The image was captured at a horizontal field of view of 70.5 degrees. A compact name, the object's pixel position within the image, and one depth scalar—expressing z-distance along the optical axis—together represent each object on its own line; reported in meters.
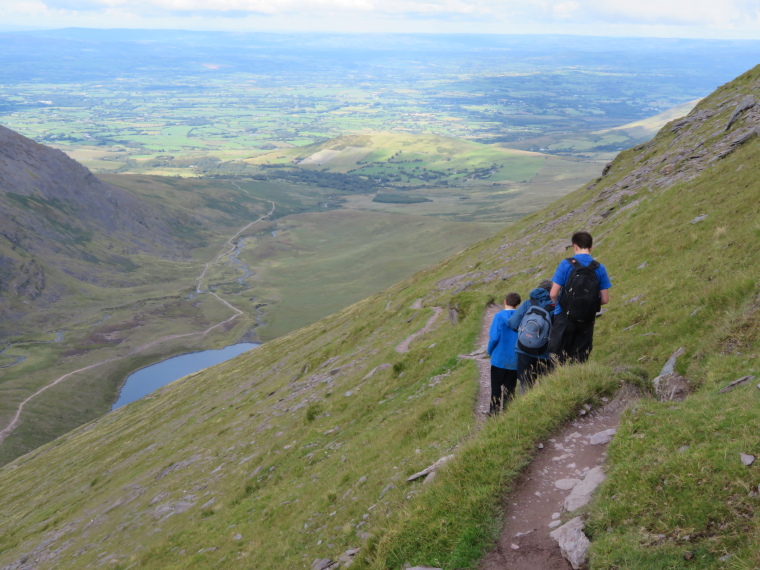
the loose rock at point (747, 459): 8.89
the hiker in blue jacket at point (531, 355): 14.67
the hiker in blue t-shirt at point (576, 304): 14.32
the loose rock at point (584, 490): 10.04
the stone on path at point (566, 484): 10.80
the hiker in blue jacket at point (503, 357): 15.15
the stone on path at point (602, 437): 11.79
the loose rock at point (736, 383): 11.84
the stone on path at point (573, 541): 8.94
